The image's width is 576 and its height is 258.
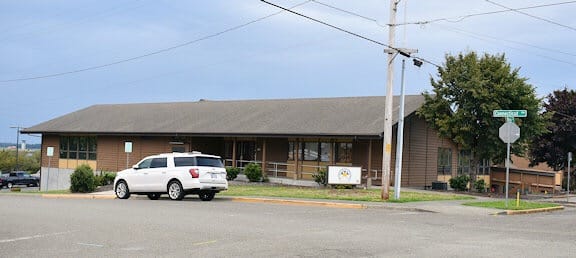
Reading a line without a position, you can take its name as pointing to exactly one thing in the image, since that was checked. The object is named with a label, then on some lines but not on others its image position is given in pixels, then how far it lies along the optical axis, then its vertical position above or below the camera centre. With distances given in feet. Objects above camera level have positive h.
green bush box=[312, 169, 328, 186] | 105.23 -2.91
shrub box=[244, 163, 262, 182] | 116.46 -2.71
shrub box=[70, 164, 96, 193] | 107.34 -4.80
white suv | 76.13 -2.57
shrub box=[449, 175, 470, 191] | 118.32 -3.33
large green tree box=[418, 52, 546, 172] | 103.86 +10.13
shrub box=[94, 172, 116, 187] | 117.08 -4.96
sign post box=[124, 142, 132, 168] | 111.78 +0.89
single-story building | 113.39 +3.70
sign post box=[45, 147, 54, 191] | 124.00 -2.35
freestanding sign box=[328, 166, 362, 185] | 98.63 -2.28
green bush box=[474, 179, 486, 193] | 118.83 -3.65
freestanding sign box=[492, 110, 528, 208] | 71.05 +4.05
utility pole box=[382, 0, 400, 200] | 75.31 +6.38
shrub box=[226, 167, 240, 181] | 119.75 -3.08
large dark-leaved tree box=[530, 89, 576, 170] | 135.33 +6.96
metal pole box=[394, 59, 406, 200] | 78.84 +2.43
